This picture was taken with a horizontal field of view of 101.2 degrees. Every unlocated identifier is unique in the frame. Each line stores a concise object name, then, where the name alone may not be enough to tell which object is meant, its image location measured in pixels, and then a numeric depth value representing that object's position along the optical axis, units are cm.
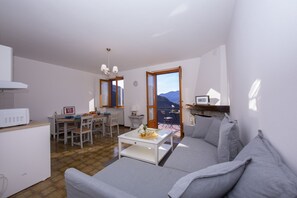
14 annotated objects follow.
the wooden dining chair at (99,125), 415
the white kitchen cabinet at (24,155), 155
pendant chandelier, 303
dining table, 335
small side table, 499
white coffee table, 202
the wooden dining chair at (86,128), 323
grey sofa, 56
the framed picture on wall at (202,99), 337
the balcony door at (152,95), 466
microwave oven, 160
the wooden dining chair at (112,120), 407
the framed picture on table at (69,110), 432
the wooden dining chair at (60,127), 365
